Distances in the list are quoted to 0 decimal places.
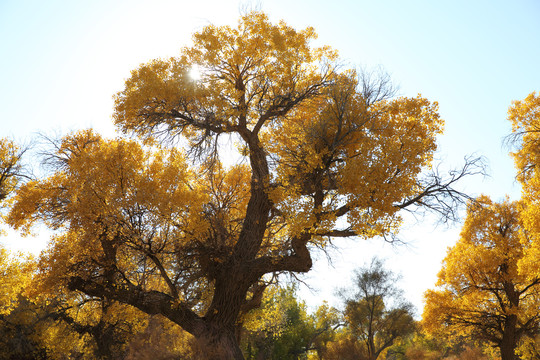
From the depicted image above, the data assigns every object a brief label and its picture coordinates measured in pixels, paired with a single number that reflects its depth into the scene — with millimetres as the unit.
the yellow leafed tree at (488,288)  18781
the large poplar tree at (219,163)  11523
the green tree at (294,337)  32469
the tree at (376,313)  30812
